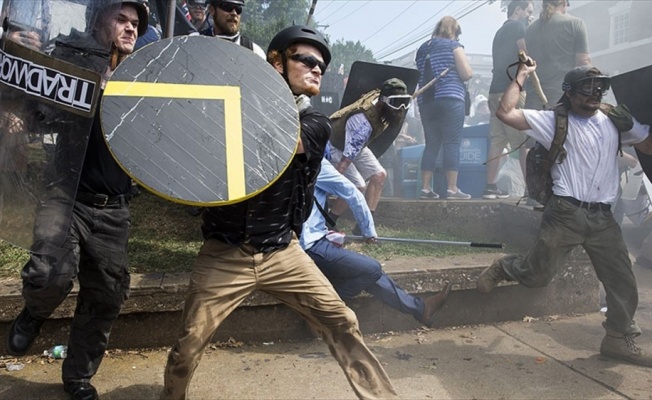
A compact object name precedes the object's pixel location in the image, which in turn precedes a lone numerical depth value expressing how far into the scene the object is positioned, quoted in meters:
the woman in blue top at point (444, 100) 6.00
